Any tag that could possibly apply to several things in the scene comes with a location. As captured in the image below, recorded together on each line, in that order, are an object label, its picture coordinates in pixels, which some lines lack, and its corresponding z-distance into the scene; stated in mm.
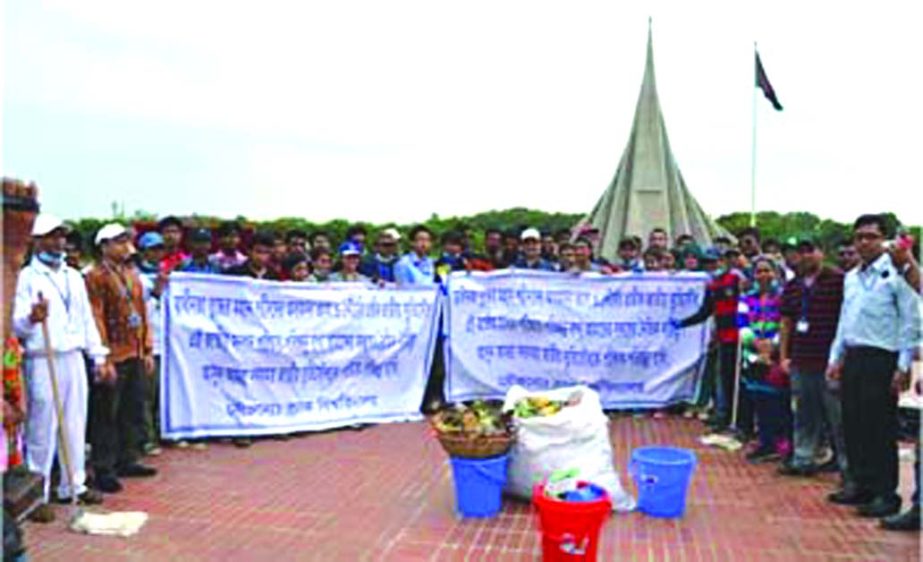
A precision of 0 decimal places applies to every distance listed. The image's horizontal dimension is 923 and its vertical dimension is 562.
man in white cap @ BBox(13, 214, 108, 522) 5160
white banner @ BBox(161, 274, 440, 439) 7098
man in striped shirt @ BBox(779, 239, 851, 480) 6008
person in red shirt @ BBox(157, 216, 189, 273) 7402
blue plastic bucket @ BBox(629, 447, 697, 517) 5227
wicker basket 5098
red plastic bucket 4078
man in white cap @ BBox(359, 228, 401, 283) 8625
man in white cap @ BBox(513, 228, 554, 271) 8828
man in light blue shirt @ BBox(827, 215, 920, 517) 5188
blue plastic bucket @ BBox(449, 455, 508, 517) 5180
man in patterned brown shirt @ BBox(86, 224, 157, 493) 5910
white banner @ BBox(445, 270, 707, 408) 8586
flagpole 14500
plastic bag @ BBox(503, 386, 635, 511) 5176
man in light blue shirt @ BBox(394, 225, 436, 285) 8547
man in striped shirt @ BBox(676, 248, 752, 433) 7676
